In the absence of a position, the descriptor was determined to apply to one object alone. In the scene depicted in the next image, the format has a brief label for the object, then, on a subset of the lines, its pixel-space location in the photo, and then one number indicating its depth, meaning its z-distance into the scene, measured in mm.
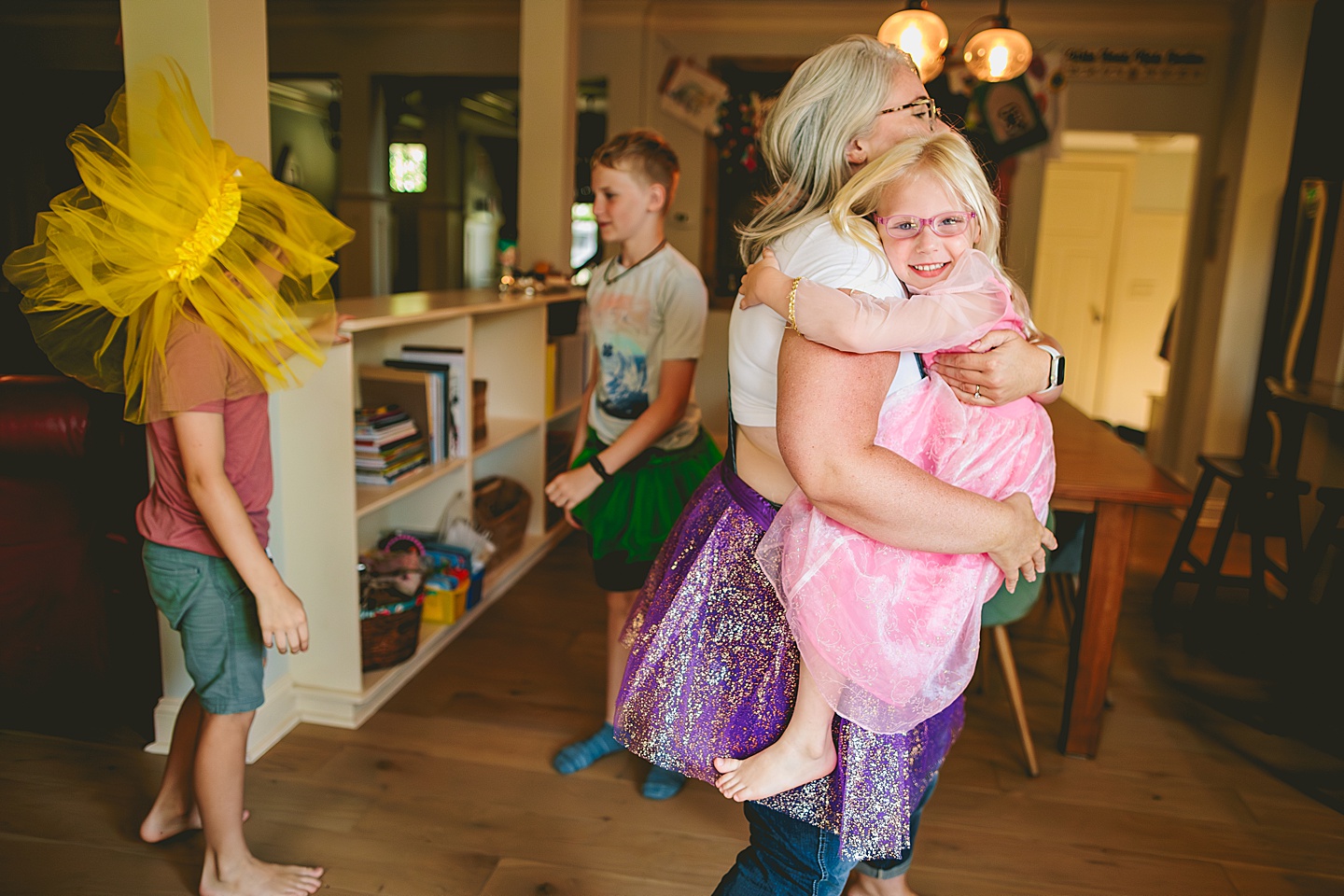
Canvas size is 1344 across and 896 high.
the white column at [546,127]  4152
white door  7059
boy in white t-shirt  2076
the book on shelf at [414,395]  2854
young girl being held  1048
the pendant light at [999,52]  3041
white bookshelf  2270
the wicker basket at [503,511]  3393
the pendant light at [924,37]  2797
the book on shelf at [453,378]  2971
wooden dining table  2281
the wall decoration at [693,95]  5488
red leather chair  2033
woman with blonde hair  1027
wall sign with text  5180
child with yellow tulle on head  1475
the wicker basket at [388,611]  2484
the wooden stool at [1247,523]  3084
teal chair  2158
